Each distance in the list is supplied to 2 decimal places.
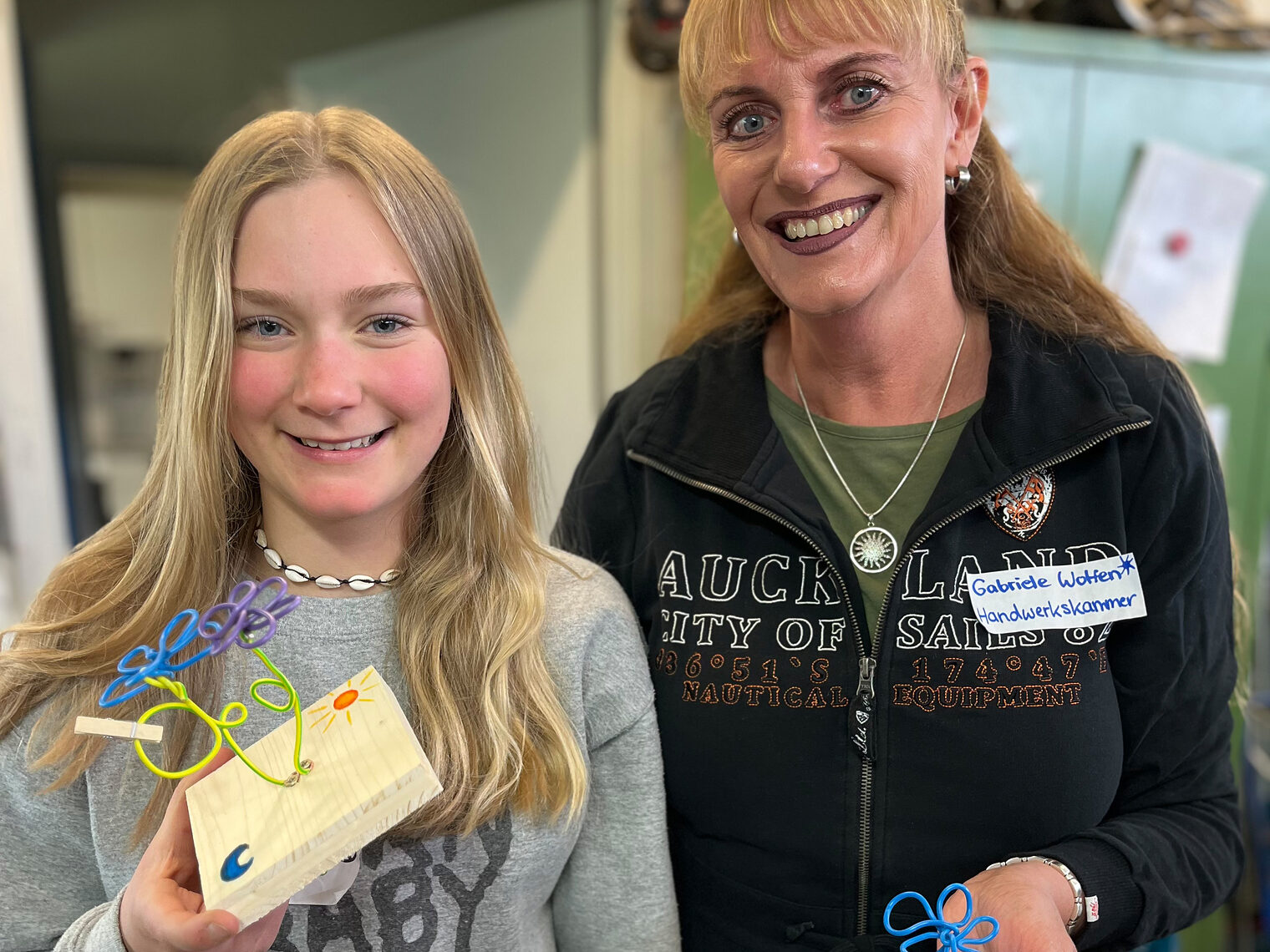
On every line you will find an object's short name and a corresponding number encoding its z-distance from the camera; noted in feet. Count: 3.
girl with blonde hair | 2.94
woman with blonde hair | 3.24
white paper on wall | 6.99
